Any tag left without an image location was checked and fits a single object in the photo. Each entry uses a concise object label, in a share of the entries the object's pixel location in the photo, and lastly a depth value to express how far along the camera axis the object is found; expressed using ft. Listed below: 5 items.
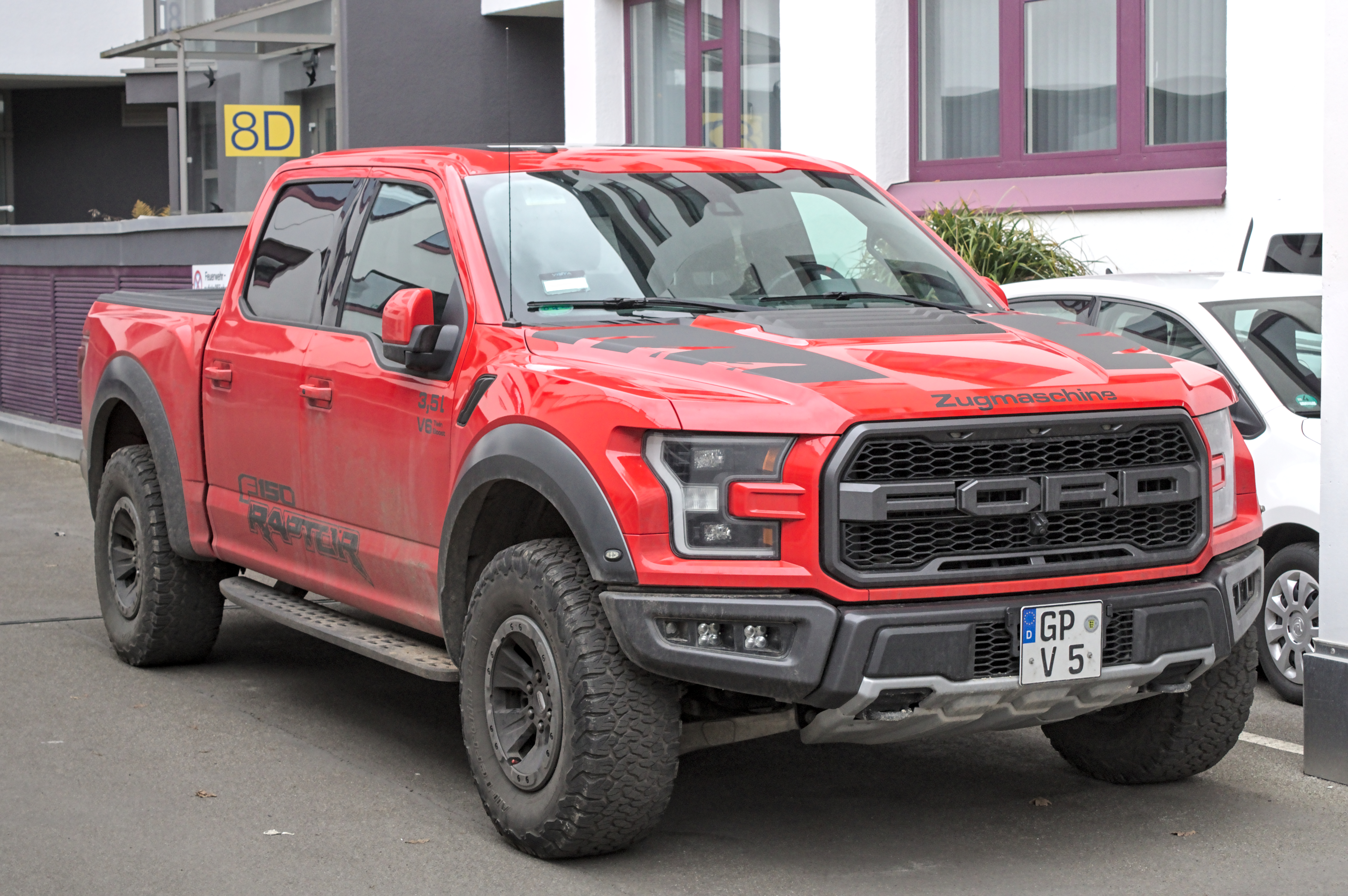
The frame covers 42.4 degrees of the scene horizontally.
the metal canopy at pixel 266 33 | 60.44
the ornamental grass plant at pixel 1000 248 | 38.91
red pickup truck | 14.66
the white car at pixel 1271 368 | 21.88
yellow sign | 59.62
